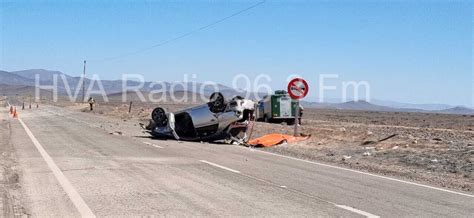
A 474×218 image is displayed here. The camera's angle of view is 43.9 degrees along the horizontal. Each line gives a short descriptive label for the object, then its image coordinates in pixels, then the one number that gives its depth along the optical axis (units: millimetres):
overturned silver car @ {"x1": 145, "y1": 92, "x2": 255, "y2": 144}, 21750
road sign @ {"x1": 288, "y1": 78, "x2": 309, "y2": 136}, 22281
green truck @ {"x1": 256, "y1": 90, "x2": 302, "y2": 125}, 42812
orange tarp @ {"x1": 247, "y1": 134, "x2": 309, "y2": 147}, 21250
